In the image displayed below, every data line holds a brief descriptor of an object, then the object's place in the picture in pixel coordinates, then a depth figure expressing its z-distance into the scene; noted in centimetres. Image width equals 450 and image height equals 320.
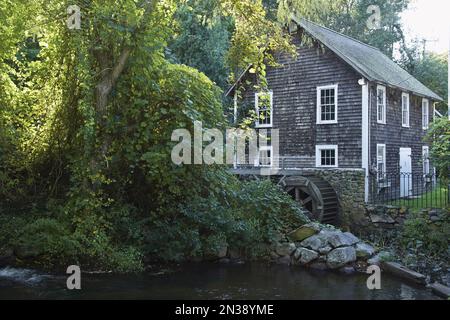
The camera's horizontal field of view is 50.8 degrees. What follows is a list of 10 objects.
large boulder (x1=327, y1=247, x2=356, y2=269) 1092
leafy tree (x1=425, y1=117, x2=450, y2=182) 1305
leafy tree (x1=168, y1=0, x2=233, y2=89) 2267
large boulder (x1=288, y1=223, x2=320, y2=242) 1210
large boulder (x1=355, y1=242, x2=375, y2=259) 1123
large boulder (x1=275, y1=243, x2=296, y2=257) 1170
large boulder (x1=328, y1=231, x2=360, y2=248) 1144
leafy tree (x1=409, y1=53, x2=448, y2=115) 3198
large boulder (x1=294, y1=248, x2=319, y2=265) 1124
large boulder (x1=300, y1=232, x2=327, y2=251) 1152
